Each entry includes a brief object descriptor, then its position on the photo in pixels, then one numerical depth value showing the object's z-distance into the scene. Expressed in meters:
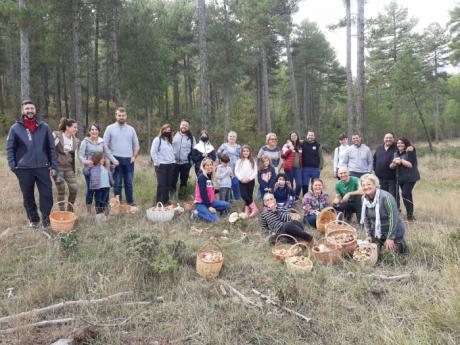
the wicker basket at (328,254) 4.93
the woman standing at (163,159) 7.32
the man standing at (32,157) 5.56
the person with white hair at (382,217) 5.20
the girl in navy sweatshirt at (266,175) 7.67
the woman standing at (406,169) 7.30
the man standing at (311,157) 8.42
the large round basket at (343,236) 5.20
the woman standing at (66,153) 6.43
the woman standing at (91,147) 6.64
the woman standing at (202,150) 7.82
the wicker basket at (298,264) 4.56
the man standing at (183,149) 7.77
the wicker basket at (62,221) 5.64
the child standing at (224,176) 7.73
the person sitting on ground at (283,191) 7.34
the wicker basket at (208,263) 4.48
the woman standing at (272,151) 7.93
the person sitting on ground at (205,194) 6.94
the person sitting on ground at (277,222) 5.82
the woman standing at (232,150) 8.06
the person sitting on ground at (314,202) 6.98
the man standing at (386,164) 7.50
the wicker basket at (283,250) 5.03
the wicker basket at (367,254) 4.91
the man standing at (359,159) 7.94
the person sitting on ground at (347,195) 6.99
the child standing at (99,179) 6.57
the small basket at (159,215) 6.56
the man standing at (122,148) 7.08
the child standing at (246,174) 7.62
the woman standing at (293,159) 8.30
